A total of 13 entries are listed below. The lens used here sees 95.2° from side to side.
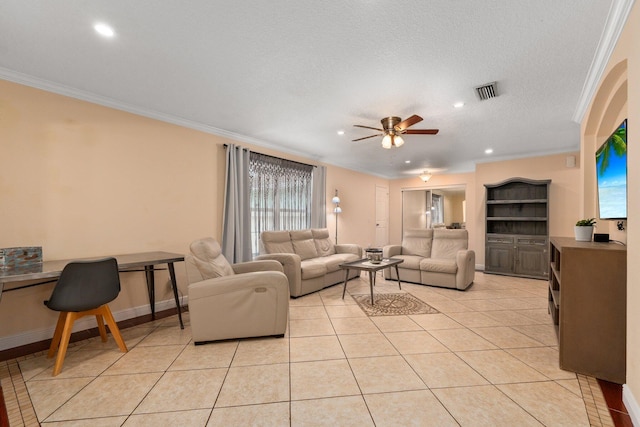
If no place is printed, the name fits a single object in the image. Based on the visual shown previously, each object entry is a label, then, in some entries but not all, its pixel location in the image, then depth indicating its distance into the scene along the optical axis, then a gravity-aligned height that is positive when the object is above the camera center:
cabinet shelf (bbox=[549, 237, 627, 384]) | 2.04 -0.61
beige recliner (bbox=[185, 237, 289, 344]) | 2.69 -0.77
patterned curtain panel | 4.83 +0.48
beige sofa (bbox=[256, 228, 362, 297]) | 4.21 -0.58
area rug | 3.59 -1.09
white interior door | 8.20 +0.19
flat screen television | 2.13 +0.40
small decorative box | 2.26 -0.32
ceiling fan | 3.50 +1.13
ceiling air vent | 2.83 +1.33
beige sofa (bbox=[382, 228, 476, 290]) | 4.65 -0.61
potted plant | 2.51 -0.04
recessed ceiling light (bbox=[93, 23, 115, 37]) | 2.00 +1.32
